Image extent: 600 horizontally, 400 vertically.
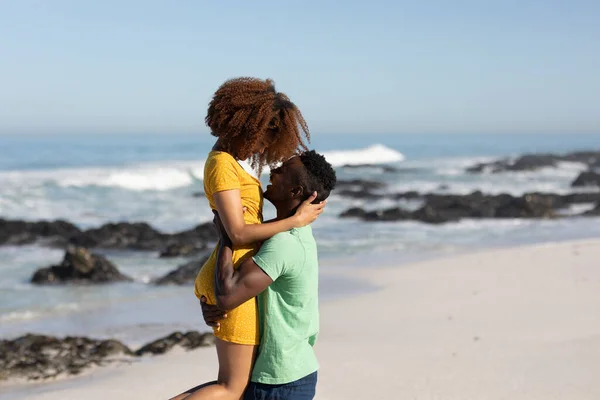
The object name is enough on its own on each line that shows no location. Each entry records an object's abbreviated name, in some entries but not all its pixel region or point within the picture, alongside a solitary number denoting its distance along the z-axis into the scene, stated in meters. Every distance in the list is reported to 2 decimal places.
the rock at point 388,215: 19.31
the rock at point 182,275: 10.76
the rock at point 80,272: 10.90
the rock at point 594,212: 19.33
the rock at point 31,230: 15.51
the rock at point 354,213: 19.58
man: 3.20
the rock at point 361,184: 29.53
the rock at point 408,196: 26.27
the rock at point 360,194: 26.46
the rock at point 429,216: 18.77
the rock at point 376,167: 40.71
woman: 3.21
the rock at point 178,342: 6.98
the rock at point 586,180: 29.34
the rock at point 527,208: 19.22
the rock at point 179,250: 13.82
